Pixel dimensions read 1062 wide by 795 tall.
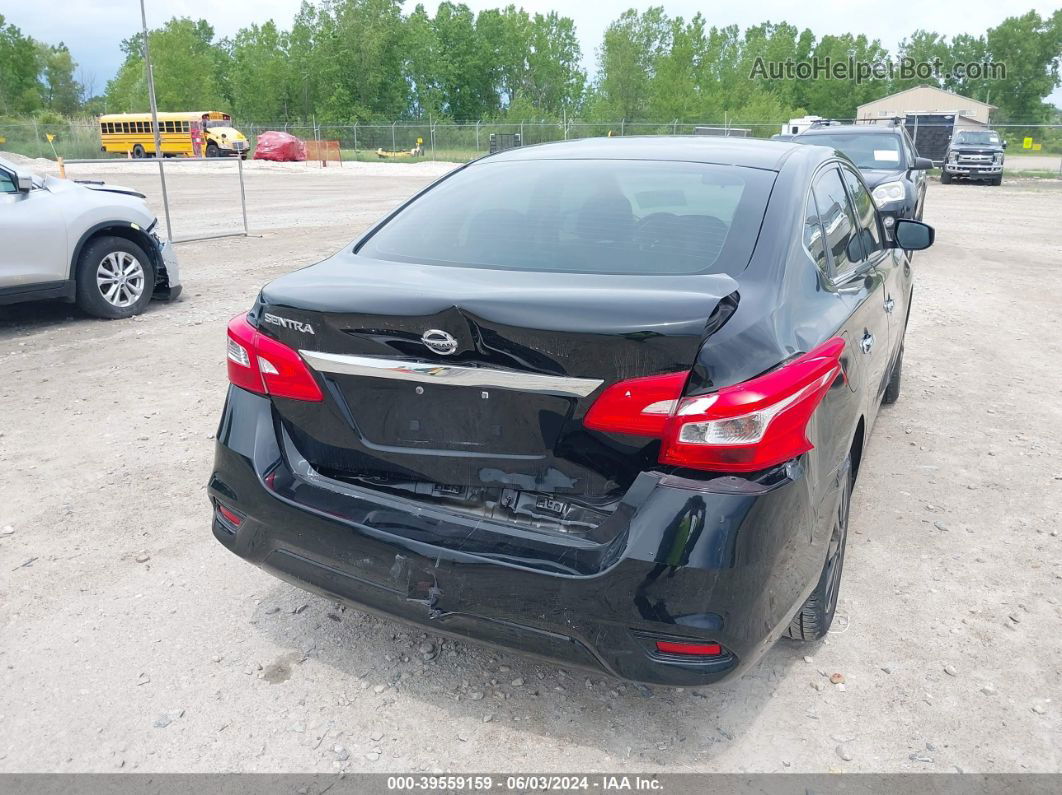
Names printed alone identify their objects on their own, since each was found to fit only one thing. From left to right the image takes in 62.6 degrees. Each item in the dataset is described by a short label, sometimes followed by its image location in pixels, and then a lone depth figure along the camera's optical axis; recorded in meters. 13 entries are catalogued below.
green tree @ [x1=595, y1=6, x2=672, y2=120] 74.56
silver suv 7.22
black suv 10.28
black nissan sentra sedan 2.17
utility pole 11.32
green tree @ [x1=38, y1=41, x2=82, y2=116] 104.06
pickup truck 29.74
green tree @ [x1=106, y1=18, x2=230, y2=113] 80.94
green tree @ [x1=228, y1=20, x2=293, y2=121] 82.25
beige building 86.88
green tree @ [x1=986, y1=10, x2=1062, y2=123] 103.56
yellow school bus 50.66
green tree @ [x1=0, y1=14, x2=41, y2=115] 89.34
